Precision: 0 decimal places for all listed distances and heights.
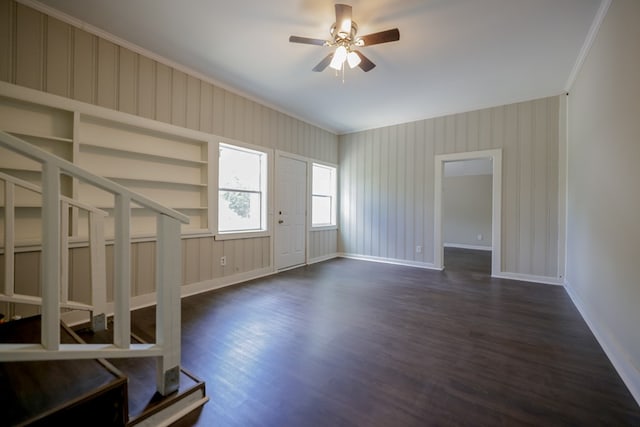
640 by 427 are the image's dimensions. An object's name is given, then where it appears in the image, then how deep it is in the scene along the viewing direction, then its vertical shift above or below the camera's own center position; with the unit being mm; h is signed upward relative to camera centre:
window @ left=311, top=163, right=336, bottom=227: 5645 +356
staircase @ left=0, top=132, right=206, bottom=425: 998 -405
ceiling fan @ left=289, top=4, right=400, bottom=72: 2197 +1560
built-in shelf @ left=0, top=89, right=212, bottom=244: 2275 +603
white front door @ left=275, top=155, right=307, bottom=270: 4637 +2
